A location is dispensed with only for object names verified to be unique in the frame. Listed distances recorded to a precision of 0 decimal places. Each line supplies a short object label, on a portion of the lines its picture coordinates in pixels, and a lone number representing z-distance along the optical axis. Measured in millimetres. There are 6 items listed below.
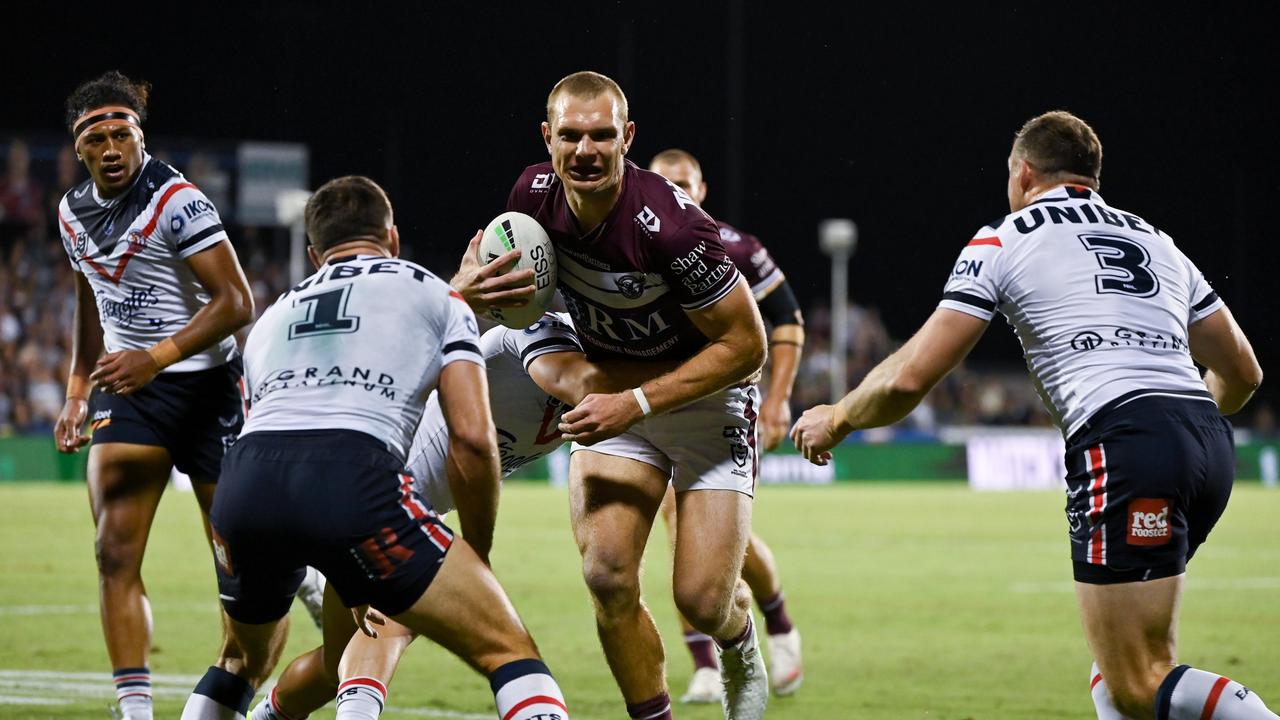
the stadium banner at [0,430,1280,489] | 60156
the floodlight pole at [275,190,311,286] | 61500
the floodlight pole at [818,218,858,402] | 66812
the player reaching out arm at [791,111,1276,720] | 10367
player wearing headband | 13727
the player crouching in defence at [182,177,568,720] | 9492
